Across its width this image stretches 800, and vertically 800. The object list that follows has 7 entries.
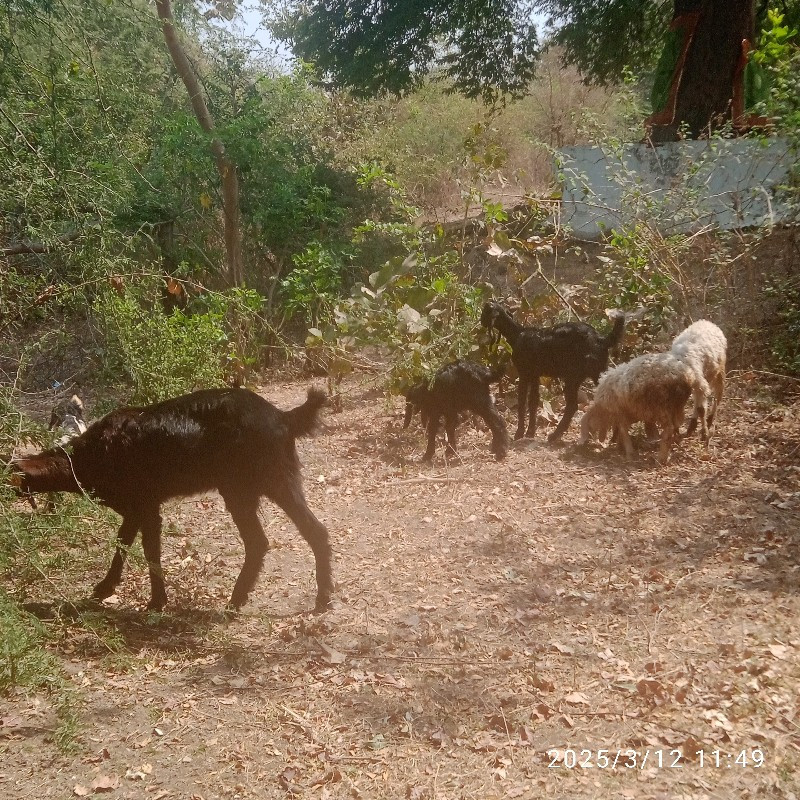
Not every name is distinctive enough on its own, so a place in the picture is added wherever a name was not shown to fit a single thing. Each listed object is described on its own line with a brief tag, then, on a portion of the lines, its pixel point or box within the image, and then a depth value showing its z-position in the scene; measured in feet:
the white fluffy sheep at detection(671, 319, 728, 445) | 24.36
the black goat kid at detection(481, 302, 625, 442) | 26.73
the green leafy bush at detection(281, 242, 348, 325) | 34.40
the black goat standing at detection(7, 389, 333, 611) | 15.75
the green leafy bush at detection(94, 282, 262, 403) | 23.27
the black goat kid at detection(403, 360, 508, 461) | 25.67
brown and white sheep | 23.59
